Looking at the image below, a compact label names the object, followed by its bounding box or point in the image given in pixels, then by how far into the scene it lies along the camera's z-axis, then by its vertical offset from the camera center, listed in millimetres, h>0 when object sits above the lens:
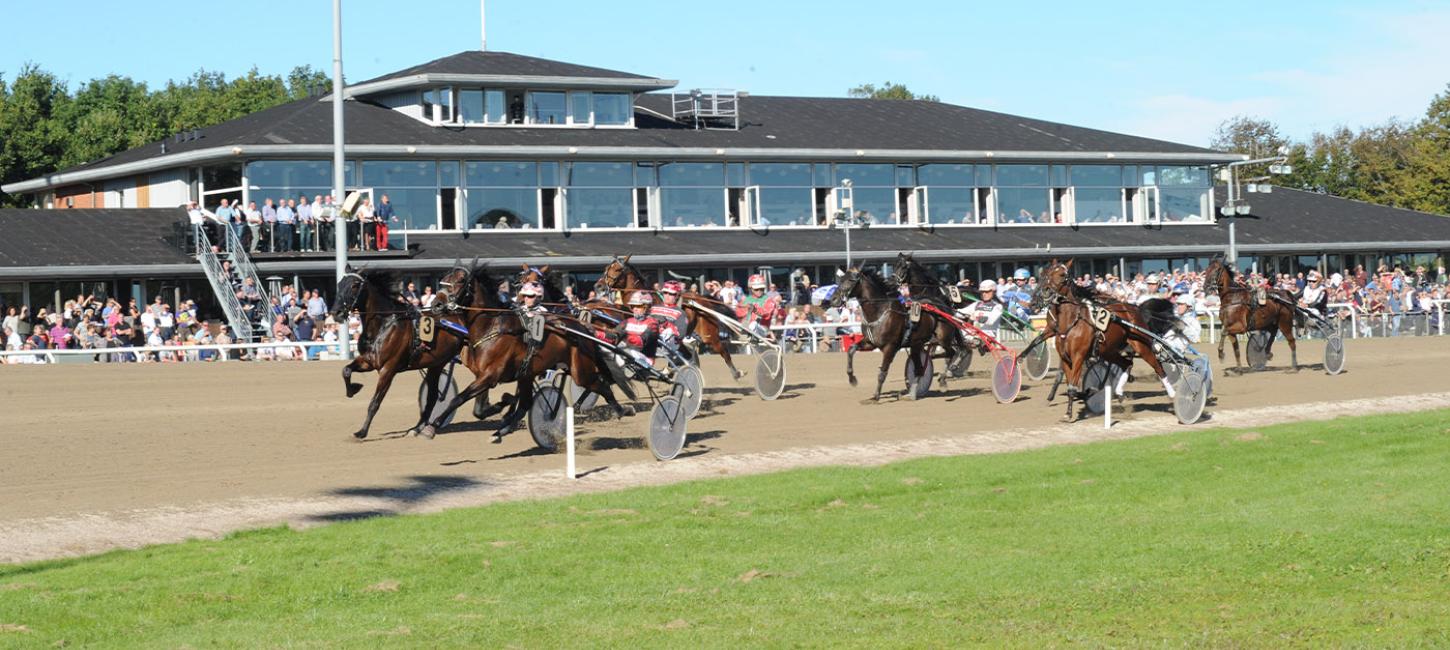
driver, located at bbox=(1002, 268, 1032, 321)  32809 +478
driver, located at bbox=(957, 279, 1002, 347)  26984 +140
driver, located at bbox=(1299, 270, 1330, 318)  32938 +187
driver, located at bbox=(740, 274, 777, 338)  27488 +354
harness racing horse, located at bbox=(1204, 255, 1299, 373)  29953 +68
